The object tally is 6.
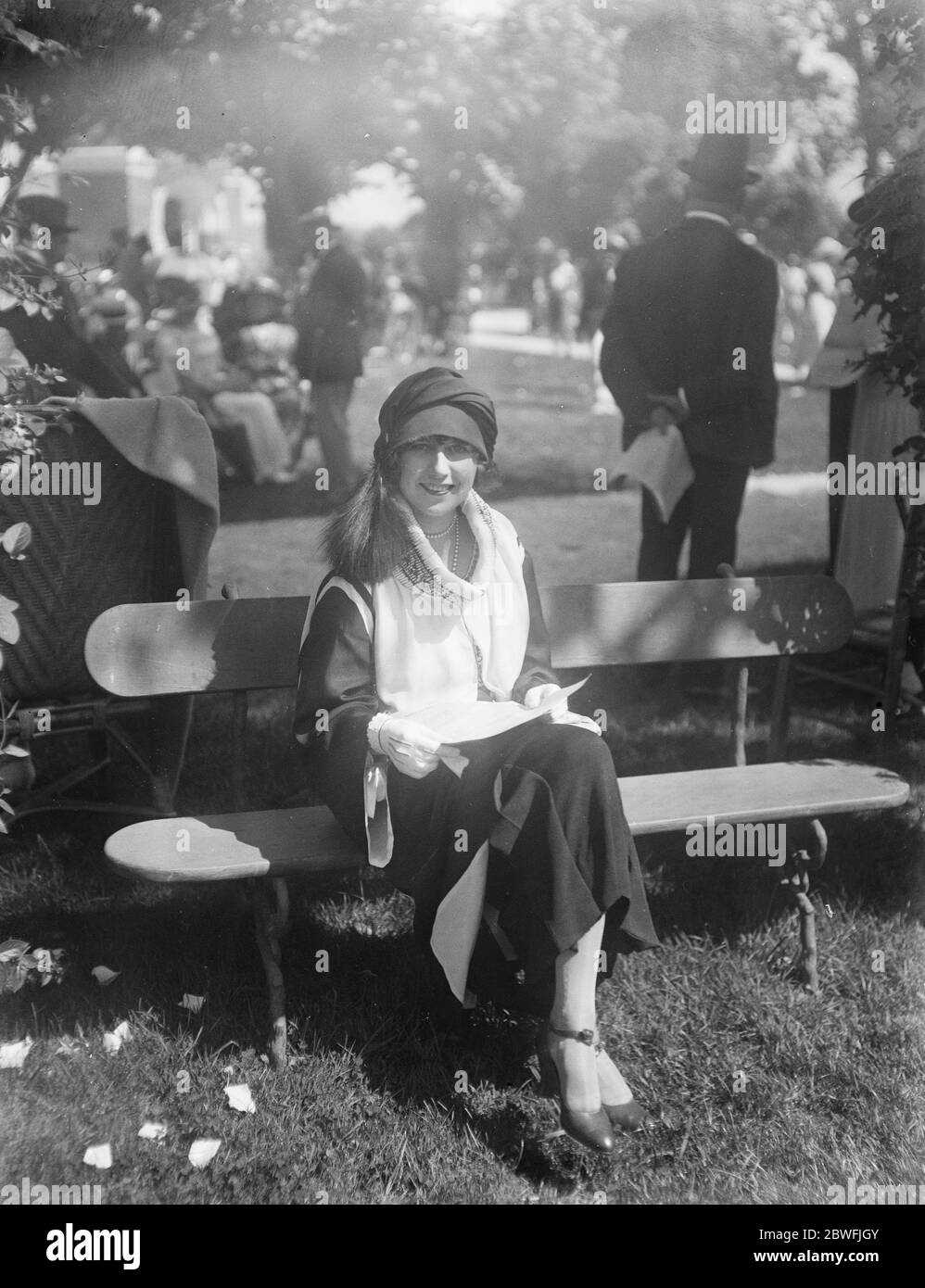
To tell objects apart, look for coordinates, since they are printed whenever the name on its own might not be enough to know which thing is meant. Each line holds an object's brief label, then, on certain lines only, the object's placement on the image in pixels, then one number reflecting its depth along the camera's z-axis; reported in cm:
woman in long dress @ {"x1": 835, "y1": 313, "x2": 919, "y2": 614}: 536
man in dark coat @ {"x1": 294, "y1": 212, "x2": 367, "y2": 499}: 920
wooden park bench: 318
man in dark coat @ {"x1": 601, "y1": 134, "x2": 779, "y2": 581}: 543
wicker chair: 386
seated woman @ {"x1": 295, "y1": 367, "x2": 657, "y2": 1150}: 290
